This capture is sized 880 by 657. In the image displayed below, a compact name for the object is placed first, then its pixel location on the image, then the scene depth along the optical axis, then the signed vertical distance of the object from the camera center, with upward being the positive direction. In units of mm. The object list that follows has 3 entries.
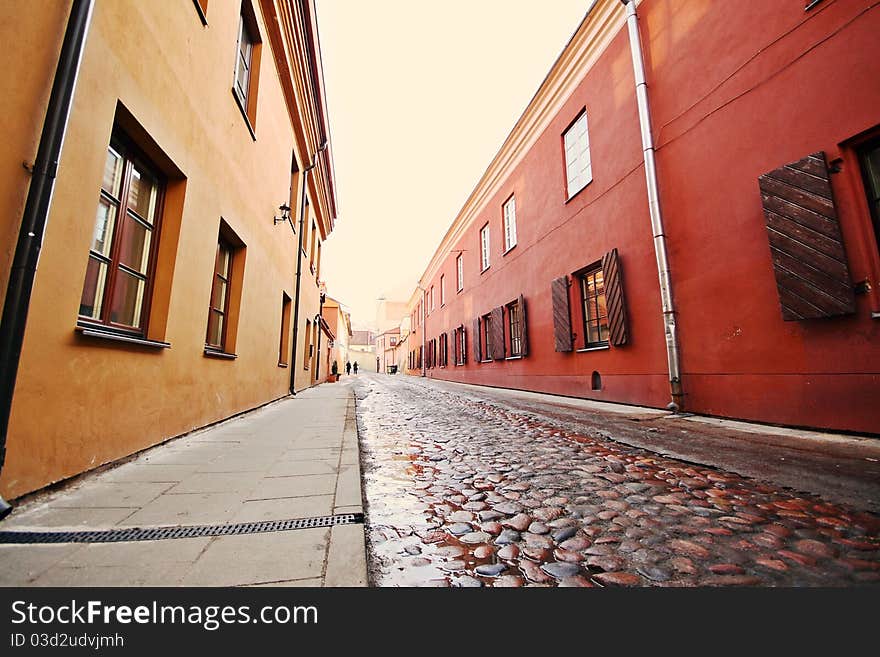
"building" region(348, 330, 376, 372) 62688 +4894
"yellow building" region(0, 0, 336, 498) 1828 +1179
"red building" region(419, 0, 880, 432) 3420 +2111
